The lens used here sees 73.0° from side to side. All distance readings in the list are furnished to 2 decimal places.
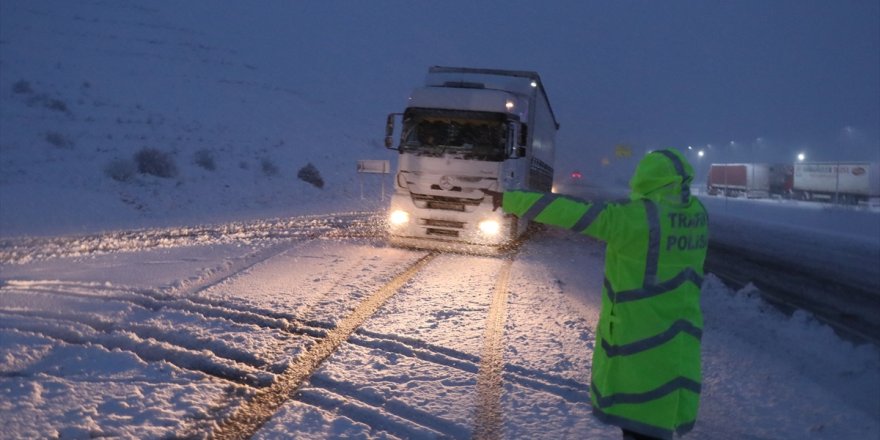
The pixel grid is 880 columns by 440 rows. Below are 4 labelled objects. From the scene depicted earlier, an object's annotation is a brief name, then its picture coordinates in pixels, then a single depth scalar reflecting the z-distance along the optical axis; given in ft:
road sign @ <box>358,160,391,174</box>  69.38
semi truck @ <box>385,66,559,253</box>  38.24
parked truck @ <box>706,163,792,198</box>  153.58
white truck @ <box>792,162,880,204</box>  121.80
